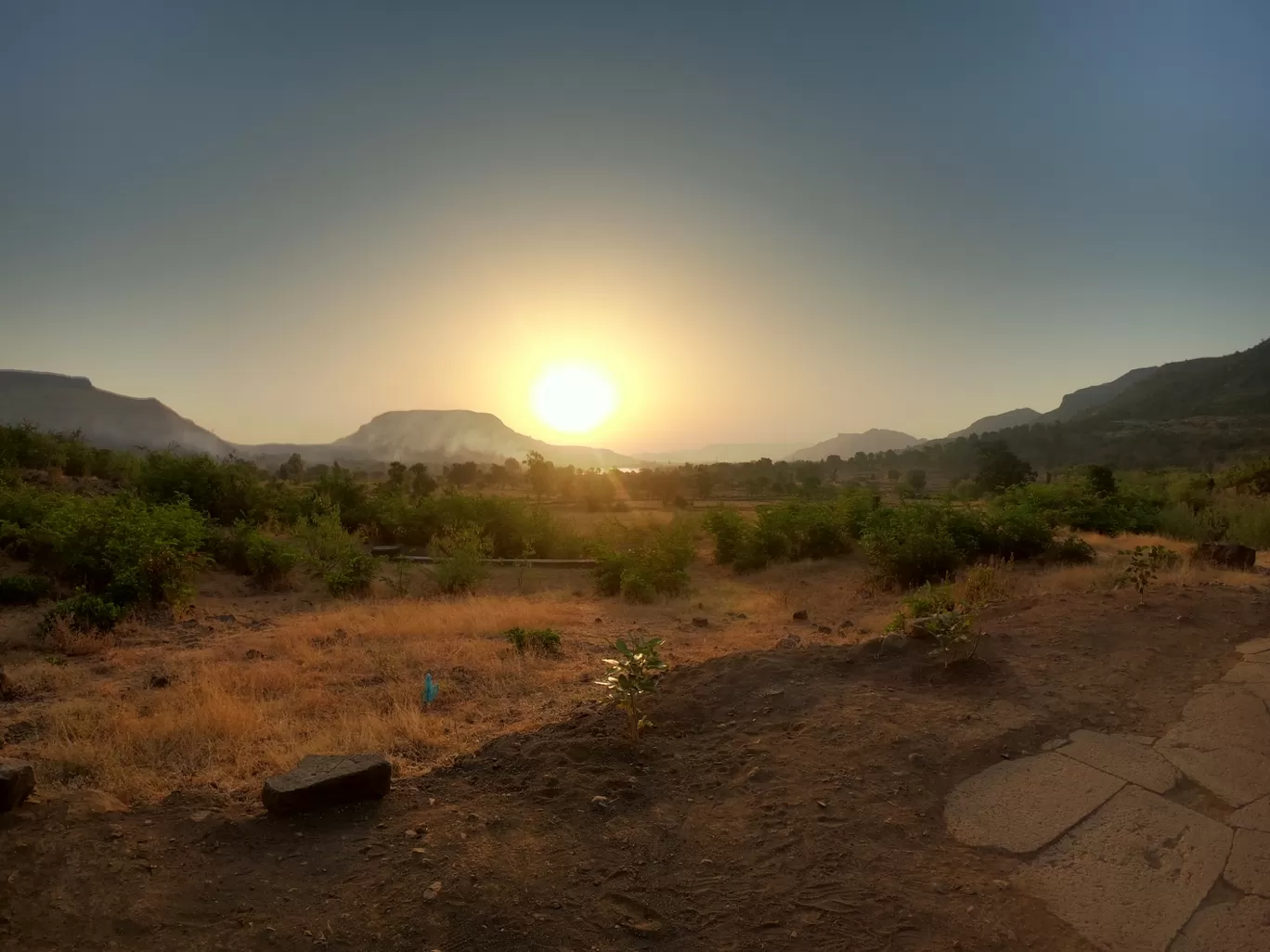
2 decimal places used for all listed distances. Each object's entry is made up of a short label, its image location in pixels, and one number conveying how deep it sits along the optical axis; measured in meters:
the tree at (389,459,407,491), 42.46
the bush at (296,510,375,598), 14.77
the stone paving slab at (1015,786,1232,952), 3.03
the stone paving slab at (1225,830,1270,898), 3.24
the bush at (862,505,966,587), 13.84
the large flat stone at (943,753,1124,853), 3.75
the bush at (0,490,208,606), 12.07
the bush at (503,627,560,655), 9.41
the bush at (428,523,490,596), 15.21
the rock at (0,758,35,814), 3.93
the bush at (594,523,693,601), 14.92
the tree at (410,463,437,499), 42.71
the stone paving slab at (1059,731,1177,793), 4.21
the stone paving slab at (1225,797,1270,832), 3.69
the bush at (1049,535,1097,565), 14.21
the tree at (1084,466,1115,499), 21.10
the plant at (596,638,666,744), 5.06
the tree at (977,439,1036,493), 37.91
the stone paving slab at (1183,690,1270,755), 4.64
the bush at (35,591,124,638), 10.25
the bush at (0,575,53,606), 12.11
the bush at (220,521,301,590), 15.58
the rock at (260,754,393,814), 4.06
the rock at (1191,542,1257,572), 11.17
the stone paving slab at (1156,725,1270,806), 4.05
